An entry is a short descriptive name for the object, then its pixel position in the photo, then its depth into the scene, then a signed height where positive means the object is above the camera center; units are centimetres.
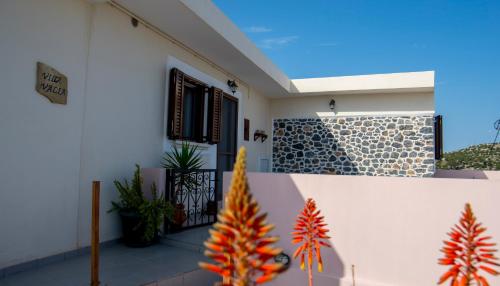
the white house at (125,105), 296 +84
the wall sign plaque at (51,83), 311 +74
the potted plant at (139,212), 365 -65
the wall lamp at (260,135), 843 +69
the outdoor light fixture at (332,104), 870 +160
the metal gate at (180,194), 419 -51
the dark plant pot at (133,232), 372 -91
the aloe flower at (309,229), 150 -35
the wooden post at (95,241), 214 -59
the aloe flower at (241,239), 77 -21
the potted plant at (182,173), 429 -22
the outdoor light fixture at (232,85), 698 +168
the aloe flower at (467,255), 105 -33
